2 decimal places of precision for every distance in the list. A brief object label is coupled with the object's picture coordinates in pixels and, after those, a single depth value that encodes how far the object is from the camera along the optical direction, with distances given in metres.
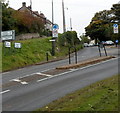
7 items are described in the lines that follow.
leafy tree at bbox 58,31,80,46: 45.84
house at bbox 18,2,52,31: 77.31
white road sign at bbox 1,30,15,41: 28.04
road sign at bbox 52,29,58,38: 31.58
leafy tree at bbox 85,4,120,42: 66.56
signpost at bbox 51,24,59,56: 30.84
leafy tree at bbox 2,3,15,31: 40.90
